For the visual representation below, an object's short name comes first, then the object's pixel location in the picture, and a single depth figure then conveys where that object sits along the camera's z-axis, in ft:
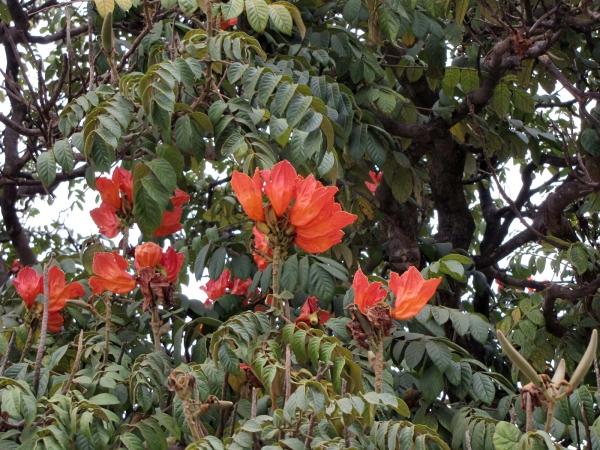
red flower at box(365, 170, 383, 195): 12.82
